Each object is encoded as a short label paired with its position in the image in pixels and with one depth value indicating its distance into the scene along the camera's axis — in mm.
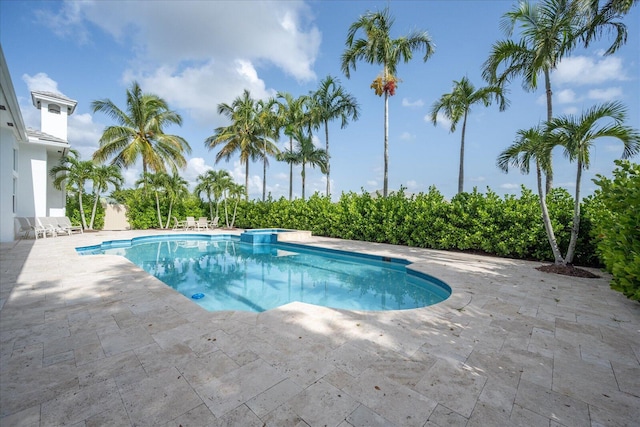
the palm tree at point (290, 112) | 19797
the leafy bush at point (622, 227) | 3910
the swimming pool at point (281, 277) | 5691
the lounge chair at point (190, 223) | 18312
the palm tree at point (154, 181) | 17556
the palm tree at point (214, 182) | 19500
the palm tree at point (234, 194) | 20000
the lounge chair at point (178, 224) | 18709
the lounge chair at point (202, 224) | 18375
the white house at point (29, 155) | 8578
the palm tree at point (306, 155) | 19797
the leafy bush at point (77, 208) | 15727
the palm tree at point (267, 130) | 20547
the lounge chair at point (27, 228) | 11496
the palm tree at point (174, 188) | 17859
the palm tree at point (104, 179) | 14555
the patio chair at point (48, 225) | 11867
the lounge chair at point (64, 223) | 13031
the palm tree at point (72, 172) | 13500
